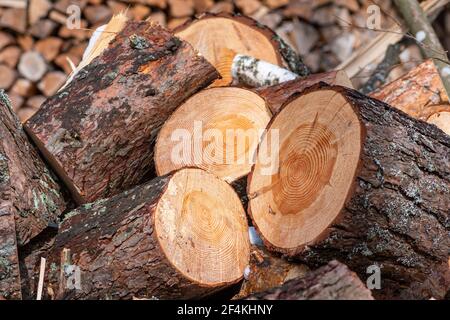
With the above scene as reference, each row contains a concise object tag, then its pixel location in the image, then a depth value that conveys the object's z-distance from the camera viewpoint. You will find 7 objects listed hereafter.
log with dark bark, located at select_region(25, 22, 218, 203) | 3.18
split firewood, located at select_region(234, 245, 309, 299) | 2.84
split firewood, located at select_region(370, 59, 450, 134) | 3.50
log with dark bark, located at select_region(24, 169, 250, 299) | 2.63
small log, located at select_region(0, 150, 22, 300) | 2.62
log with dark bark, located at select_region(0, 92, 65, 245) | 2.91
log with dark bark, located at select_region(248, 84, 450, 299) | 2.61
